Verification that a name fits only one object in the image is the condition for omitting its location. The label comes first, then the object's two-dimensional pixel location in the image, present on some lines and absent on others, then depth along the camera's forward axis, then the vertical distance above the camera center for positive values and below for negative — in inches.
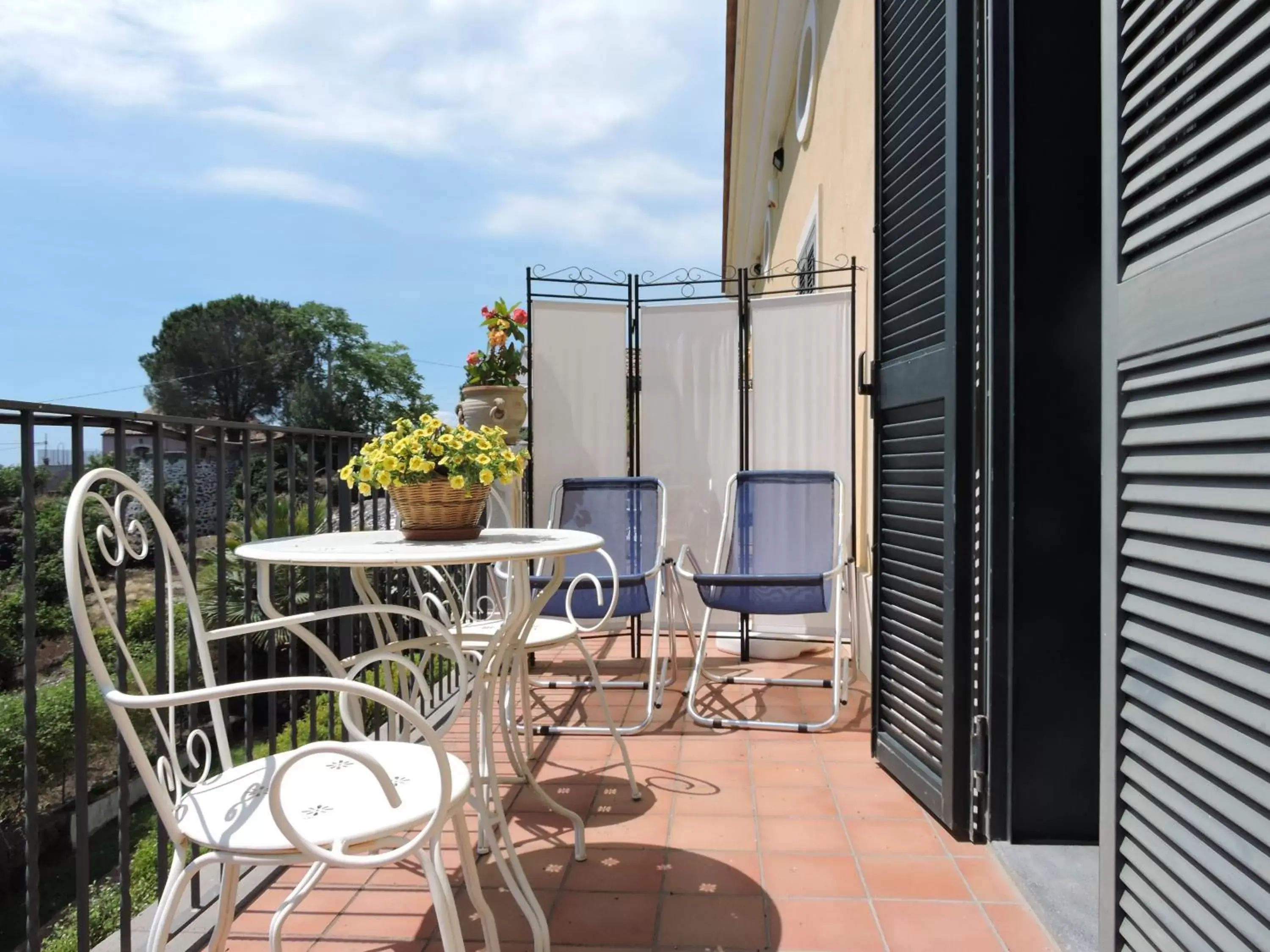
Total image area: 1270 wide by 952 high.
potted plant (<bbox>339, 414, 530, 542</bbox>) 68.6 -0.5
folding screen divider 163.0 +17.1
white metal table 55.9 -10.2
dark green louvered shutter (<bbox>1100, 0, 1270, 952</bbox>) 36.8 -0.4
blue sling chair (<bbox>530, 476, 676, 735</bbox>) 143.1 -10.6
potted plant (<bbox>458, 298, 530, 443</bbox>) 153.8 +18.6
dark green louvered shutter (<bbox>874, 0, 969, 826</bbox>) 77.7 +6.3
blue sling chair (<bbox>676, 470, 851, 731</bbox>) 140.1 -12.1
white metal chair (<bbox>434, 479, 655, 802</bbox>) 92.4 -20.1
